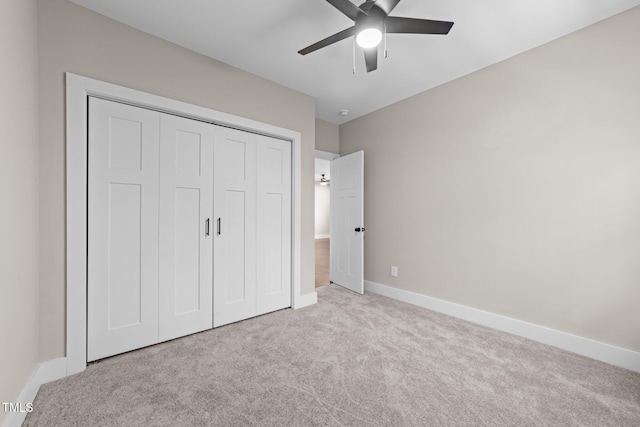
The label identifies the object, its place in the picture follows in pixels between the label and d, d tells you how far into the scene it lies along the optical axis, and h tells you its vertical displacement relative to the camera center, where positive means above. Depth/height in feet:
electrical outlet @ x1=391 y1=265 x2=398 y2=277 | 11.87 -2.50
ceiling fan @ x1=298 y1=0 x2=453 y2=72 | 5.16 +3.95
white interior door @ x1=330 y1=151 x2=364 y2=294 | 12.48 -0.32
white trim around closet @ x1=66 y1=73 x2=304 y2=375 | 6.17 +0.14
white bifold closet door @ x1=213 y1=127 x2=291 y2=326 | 8.80 -0.34
